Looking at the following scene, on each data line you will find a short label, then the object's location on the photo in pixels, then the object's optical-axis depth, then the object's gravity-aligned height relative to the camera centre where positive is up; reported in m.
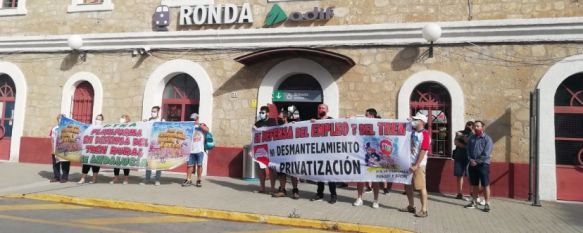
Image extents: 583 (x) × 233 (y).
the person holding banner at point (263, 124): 8.81 +0.39
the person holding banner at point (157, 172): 9.71 -0.73
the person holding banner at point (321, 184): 8.04 -0.70
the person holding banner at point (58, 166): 9.72 -0.69
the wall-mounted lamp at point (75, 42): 12.30 +2.58
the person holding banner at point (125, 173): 9.79 -0.79
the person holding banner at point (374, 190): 7.61 -0.73
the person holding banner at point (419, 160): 7.05 -0.16
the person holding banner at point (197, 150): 9.36 -0.20
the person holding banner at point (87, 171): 9.72 -0.79
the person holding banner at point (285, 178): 8.34 -0.66
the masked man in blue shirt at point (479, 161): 7.82 -0.15
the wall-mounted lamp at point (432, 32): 9.54 +2.55
